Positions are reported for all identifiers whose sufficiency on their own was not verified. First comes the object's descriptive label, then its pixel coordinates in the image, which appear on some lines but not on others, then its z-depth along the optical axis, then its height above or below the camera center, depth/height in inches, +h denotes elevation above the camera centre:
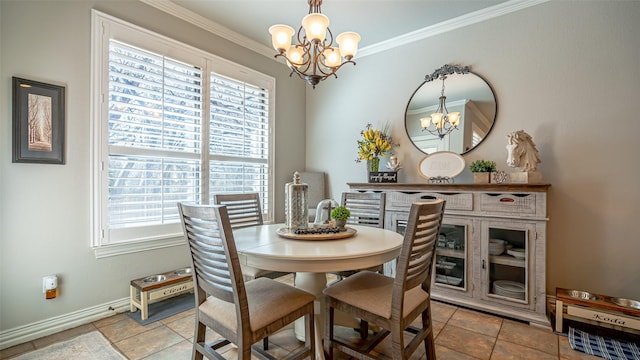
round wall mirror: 114.8 +29.5
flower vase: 133.0 +6.6
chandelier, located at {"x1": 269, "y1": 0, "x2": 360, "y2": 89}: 74.1 +36.7
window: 93.4 +17.1
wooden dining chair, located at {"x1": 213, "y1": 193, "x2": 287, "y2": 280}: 95.7 -10.5
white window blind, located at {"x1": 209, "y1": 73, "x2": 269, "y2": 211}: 125.1 +18.7
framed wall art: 78.2 +15.4
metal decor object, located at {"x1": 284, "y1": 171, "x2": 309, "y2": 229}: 76.9 -7.3
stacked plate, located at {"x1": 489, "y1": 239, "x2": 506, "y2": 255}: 98.3 -23.0
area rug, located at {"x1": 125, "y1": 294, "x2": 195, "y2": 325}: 94.0 -45.6
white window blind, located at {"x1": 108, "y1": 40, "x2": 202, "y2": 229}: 95.9 +15.3
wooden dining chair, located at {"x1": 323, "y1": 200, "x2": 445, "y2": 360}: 54.7 -25.4
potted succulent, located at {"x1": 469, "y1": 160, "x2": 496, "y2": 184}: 102.9 +3.2
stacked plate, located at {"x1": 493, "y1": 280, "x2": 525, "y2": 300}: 94.1 -36.4
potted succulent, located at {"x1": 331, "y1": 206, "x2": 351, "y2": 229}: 77.1 -9.8
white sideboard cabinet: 91.2 -23.7
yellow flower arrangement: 132.1 +14.5
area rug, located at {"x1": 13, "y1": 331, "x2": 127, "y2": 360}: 73.6 -45.7
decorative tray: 69.1 -14.0
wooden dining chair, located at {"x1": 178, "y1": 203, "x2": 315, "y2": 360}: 50.7 -25.2
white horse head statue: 95.5 +8.9
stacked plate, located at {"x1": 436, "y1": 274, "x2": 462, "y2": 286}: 105.1 -37.3
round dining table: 55.8 -14.9
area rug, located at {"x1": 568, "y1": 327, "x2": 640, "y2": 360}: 75.1 -45.6
